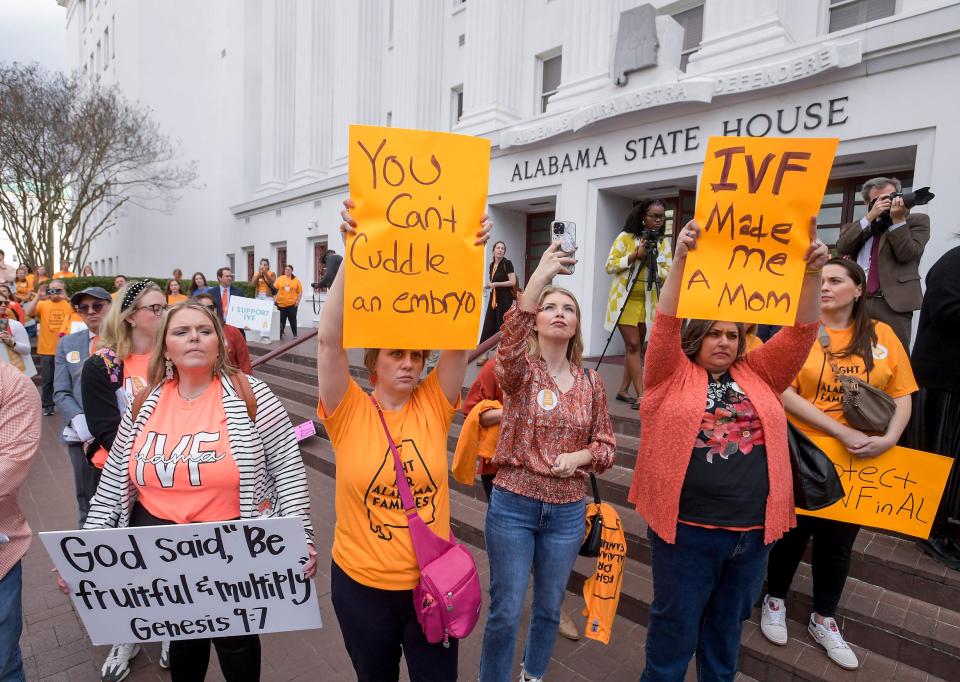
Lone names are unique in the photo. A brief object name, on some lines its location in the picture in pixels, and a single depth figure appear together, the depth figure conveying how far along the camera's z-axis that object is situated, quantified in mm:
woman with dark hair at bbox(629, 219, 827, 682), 2039
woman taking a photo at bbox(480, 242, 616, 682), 2271
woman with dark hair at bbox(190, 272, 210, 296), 10749
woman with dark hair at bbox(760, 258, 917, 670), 2555
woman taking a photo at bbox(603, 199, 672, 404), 5160
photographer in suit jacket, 3883
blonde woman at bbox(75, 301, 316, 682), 2045
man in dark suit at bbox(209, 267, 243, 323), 10262
